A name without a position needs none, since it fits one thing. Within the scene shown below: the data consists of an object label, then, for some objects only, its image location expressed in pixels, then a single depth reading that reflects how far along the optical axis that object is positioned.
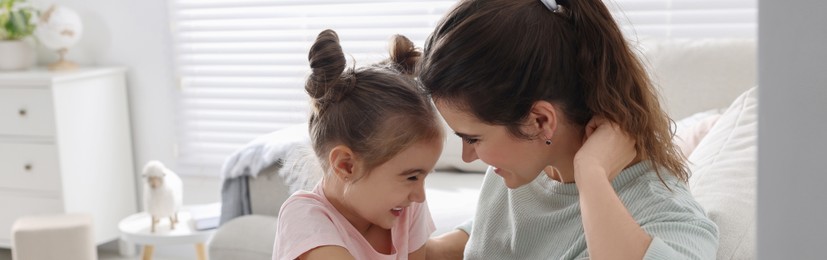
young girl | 1.30
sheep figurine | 3.06
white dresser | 3.54
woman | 1.07
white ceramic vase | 3.69
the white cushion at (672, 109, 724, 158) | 2.02
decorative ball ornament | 3.68
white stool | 3.22
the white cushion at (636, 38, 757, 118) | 2.60
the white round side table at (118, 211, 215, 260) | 3.00
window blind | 3.58
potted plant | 3.70
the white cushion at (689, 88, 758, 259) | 1.29
